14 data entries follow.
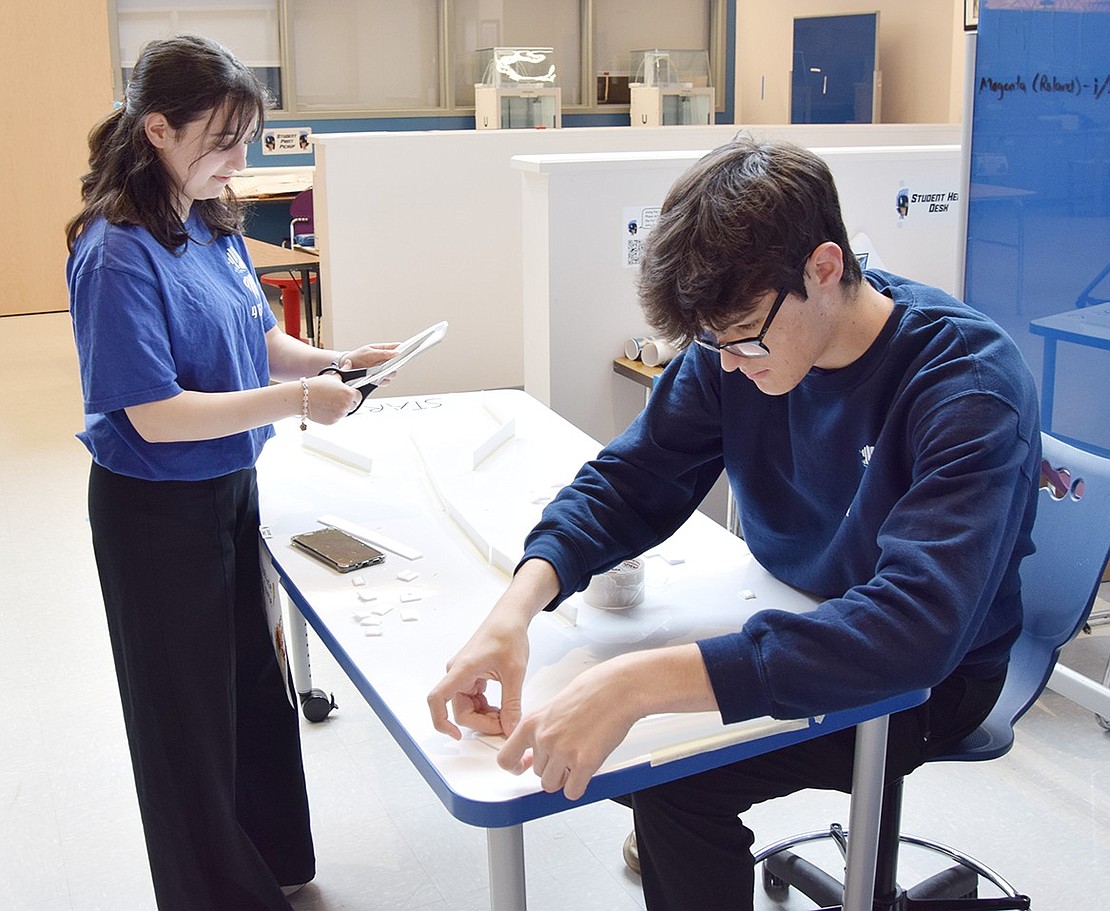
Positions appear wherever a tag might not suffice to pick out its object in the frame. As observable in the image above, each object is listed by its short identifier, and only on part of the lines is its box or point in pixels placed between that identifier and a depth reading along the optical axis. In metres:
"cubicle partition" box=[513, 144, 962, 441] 3.19
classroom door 7.88
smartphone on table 1.68
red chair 5.74
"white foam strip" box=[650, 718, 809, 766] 1.17
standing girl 1.56
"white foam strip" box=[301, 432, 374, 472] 2.12
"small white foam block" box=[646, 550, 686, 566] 1.68
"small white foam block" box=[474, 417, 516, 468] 2.12
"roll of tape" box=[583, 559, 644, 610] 1.53
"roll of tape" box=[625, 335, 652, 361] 3.33
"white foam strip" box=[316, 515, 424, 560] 1.73
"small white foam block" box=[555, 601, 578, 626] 1.48
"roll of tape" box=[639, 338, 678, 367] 3.22
